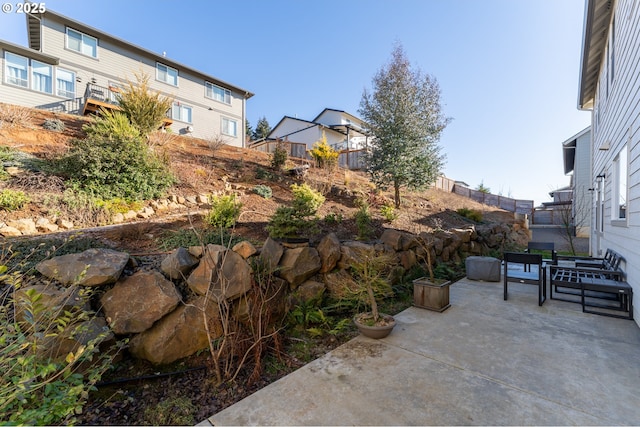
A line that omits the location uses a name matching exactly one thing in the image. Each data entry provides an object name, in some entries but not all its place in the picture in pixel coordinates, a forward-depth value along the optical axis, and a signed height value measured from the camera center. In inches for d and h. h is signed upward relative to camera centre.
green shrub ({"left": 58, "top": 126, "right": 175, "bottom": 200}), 217.5 +29.9
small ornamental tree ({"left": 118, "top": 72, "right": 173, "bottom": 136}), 357.4 +128.2
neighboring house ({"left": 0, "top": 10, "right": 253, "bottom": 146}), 495.5 +270.1
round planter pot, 129.1 -57.1
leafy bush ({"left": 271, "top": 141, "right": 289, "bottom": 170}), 386.8 +69.6
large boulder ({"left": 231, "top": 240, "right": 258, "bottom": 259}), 141.6 -22.5
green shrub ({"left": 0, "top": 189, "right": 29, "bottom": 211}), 169.5 +0.8
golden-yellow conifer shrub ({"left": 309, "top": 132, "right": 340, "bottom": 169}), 434.9 +84.9
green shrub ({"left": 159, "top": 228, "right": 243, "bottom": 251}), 154.5 -19.8
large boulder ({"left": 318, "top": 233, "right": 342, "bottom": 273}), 167.5 -27.6
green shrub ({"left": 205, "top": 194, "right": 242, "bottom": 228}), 178.5 -5.5
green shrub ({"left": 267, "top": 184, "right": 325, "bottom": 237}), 163.8 -7.5
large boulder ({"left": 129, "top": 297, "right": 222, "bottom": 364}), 108.3 -54.4
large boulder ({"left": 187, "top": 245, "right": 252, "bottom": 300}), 121.6 -32.5
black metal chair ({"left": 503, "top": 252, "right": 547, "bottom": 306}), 175.5 -42.9
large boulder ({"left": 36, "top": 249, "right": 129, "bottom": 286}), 104.3 -25.8
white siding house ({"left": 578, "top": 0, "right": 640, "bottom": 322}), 156.0 +71.4
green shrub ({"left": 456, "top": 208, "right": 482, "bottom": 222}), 423.7 -3.2
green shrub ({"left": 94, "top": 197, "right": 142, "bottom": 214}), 196.2 -1.4
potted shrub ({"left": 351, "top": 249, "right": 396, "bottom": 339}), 130.3 -47.7
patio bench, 156.9 -42.2
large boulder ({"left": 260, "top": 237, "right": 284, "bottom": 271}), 145.3 -25.5
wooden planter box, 167.6 -52.6
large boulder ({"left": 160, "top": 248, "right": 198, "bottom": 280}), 123.2 -27.6
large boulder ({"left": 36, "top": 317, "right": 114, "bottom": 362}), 88.7 -47.5
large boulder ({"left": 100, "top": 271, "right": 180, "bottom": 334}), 106.3 -39.7
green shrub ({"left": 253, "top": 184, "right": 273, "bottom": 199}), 279.0 +16.6
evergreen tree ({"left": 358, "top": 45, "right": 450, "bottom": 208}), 320.2 +104.6
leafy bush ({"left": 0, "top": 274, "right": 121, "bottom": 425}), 54.4 -42.6
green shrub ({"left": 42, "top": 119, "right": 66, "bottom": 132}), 386.6 +109.5
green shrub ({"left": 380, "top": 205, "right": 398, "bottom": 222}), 272.2 -3.6
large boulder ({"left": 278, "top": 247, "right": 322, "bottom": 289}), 151.6 -32.8
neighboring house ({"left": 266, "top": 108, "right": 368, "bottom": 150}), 1000.9 +303.2
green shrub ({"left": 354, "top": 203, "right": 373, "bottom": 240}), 207.5 -10.1
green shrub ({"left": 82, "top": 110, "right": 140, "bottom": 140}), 239.0 +69.7
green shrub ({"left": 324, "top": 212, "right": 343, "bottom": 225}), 233.6 -8.2
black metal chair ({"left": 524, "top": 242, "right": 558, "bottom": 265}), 261.3 -32.3
